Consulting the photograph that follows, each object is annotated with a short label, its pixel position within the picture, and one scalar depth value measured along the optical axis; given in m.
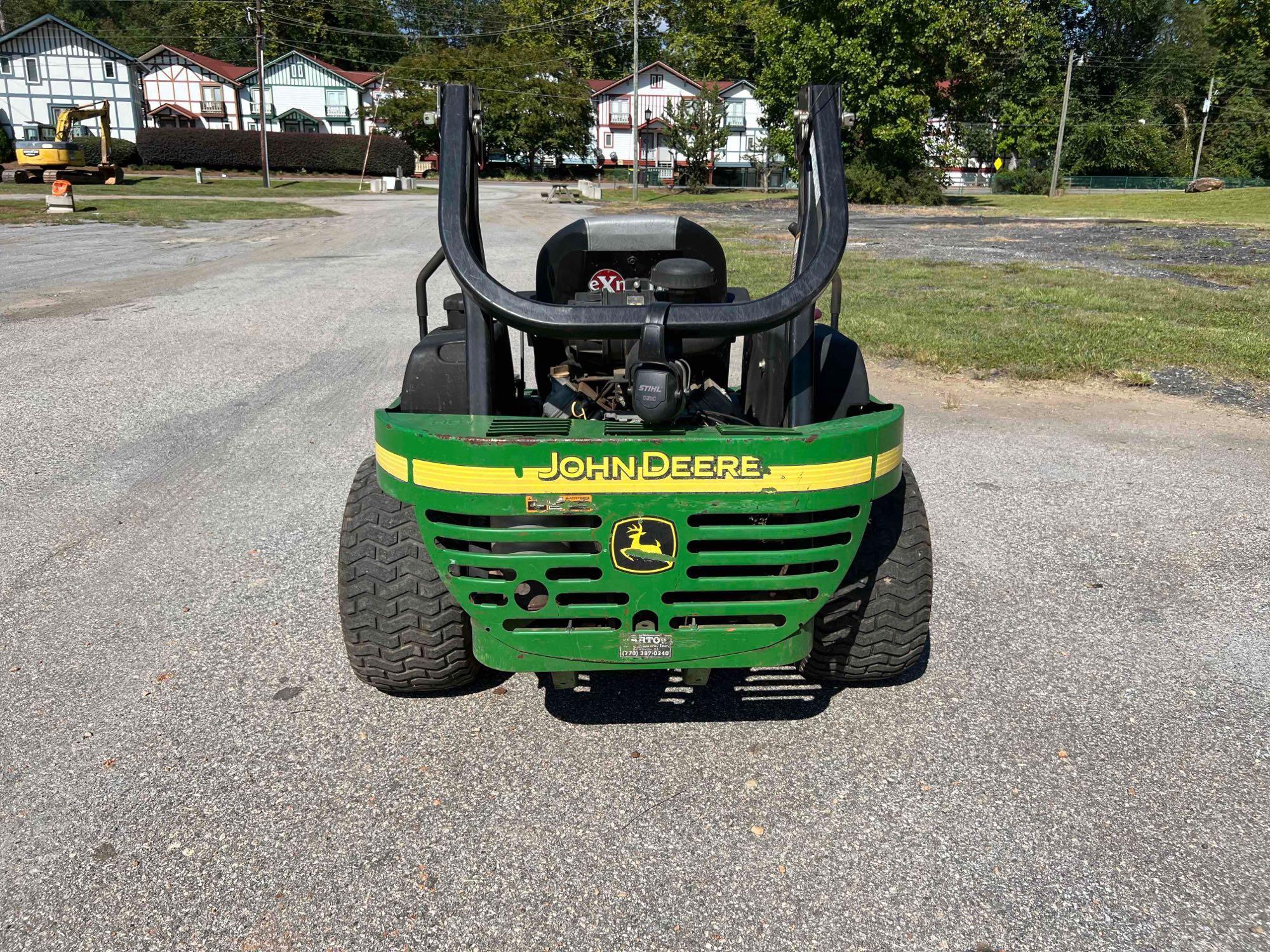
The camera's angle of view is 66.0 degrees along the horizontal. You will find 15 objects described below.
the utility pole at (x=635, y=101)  40.25
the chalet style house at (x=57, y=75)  57.94
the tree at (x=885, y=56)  37.66
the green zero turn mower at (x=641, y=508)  2.49
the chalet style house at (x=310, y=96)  68.25
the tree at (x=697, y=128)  51.69
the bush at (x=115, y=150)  50.03
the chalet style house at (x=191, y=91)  66.94
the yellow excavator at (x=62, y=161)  34.66
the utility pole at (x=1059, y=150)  49.31
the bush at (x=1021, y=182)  55.28
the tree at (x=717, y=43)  66.38
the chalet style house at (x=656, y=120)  64.88
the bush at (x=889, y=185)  39.28
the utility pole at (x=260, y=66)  39.97
